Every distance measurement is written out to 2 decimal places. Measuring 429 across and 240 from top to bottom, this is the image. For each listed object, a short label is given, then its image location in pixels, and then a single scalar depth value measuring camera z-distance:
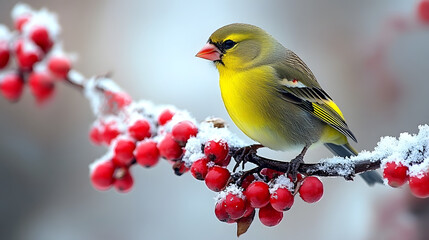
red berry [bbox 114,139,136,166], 2.38
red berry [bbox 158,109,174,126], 2.38
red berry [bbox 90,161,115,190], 2.39
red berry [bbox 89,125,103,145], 2.42
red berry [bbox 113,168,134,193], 2.39
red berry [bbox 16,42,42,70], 2.44
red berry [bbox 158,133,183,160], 2.34
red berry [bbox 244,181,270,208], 2.30
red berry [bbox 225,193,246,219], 2.30
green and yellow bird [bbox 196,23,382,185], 2.39
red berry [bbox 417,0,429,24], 2.42
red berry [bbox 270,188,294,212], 2.30
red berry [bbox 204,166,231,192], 2.31
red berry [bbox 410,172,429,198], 2.27
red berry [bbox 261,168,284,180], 2.32
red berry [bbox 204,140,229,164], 2.32
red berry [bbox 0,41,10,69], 2.45
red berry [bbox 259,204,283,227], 2.31
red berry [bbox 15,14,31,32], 2.47
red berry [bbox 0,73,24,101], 2.45
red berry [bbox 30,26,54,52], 2.45
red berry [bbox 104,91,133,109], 2.41
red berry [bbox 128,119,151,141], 2.38
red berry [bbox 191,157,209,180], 2.32
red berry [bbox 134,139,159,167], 2.36
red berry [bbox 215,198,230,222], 2.30
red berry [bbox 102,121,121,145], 2.41
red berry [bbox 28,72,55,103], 2.45
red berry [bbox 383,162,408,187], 2.27
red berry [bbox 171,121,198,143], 2.34
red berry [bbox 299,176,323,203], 2.30
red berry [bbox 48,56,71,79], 2.43
